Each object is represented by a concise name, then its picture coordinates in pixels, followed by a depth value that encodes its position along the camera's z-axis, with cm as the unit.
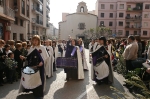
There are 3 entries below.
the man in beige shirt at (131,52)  441
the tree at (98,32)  3015
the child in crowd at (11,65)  453
